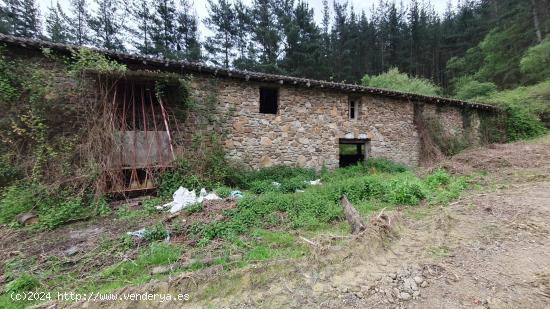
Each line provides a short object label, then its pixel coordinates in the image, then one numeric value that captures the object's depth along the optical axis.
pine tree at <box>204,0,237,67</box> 21.73
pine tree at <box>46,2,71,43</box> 16.56
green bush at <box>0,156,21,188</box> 4.90
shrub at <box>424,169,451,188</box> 5.99
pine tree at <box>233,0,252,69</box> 22.03
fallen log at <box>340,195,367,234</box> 3.42
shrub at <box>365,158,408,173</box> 8.94
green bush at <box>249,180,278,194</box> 6.36
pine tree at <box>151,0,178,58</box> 19.28
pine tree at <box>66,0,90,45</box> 18.20
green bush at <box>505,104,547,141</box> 12.49
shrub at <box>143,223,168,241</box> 3.65
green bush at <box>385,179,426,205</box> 4.99
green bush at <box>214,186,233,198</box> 5.45
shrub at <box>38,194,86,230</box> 4.19
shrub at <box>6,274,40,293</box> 2.57
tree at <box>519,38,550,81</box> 13.59
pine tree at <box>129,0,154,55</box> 18.91
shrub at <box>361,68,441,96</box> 17.41
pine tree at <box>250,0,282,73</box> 20.28
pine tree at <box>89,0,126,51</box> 18.72
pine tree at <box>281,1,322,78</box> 20.12
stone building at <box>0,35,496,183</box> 6.83
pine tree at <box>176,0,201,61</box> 20.52
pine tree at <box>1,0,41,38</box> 16.78
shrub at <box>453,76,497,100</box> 16.39
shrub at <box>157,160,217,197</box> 5.63
